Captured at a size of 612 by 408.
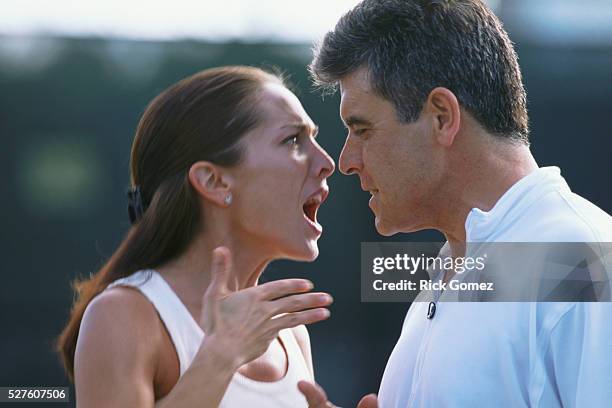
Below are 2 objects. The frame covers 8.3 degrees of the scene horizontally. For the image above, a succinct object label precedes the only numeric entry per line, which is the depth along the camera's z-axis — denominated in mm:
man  4616
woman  4713
